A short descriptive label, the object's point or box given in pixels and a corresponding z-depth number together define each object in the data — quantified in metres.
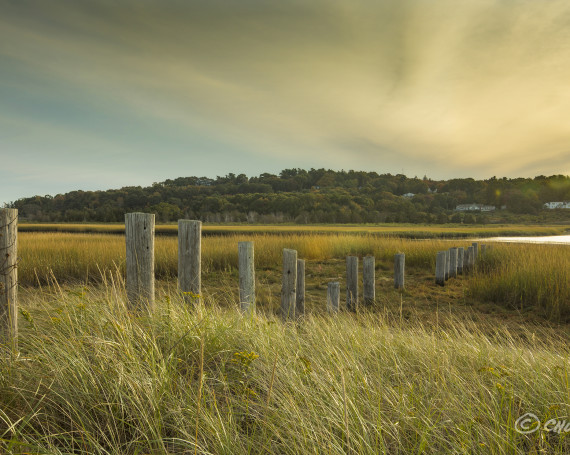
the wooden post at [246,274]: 5.19
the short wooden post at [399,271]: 9.57
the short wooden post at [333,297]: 6.10
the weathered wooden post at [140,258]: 4.20
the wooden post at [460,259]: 12.68
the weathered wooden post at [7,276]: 3.48
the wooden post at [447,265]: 11.39
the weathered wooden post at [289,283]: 5.84
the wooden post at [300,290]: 6.48
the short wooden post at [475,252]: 13.49
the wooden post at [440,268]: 10.56
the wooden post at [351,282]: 7.37
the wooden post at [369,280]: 7.77
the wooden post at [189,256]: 4.58
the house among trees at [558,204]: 113.06
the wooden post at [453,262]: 11.54
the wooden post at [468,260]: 13.11
